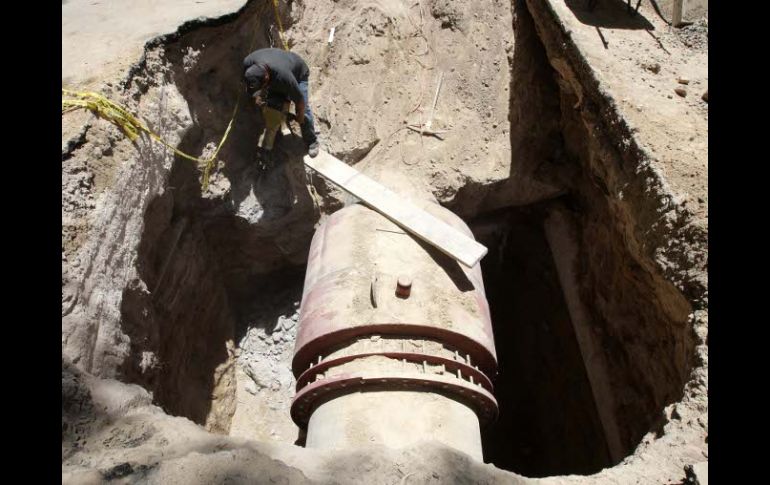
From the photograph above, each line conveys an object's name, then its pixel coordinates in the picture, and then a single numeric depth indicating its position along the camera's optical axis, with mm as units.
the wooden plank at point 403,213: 3998
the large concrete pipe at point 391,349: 3092
